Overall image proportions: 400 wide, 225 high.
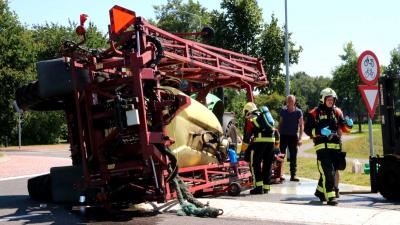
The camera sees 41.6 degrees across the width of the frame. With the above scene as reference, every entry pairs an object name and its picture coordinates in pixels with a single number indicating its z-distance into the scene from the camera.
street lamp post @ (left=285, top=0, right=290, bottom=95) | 19.95
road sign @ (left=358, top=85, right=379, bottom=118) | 9.47
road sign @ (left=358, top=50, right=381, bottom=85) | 9.66
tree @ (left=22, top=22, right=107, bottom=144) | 42.00
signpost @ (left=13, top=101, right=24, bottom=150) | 9.33
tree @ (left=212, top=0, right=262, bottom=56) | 21.66
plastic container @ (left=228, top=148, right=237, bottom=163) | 9.85
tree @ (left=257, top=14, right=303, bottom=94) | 21.98
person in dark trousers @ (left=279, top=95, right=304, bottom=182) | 11.23
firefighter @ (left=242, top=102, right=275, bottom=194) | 9.14
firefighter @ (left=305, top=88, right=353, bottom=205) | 7.94
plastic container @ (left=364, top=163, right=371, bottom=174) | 11.70
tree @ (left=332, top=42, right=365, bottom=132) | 46.52
